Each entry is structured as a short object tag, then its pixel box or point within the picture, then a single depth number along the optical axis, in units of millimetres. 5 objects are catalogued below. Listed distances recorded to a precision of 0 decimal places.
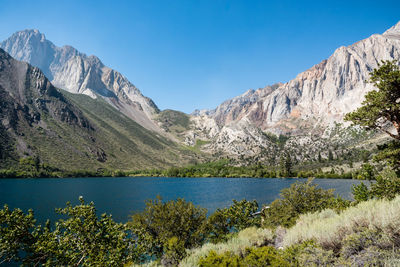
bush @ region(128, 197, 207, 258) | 17375
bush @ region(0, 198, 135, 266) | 10836
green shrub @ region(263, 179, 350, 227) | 22833
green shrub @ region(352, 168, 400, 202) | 18256
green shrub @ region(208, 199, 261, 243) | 24228
